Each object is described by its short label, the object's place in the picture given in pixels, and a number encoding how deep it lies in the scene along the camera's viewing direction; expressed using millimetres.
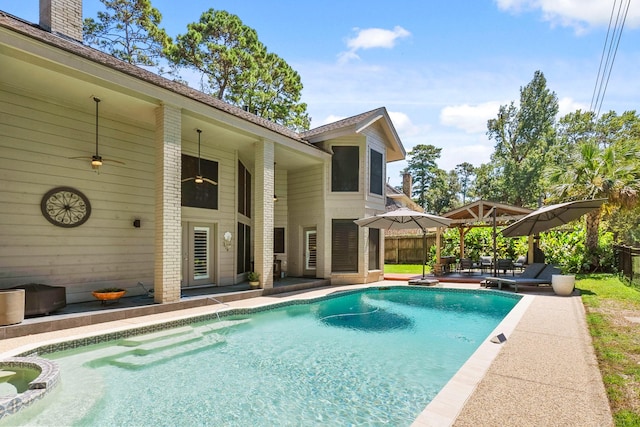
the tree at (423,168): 46094
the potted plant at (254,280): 10008
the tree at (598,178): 11875
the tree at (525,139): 28344
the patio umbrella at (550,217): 9828
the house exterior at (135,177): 6785
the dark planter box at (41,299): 6068
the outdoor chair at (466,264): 14543
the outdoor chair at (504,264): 13781
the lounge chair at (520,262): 14840
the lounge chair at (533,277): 10836
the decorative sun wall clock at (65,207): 7273
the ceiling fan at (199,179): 9078
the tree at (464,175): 55250
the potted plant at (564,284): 9516
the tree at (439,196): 44156
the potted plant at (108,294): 7199
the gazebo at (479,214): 13539
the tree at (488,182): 32094
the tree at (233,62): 21766
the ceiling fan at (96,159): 7398
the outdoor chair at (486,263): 14875
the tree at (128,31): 20078
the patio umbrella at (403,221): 11699
